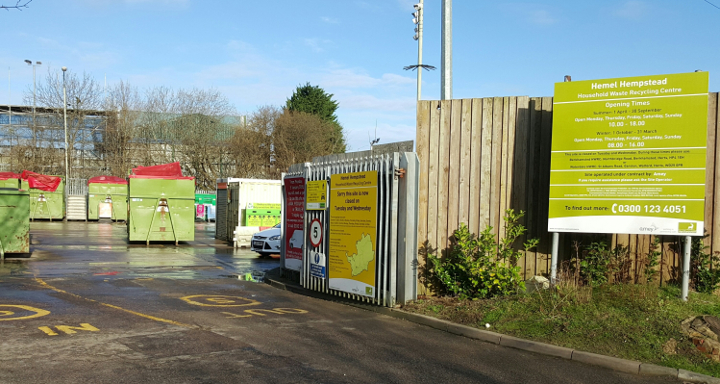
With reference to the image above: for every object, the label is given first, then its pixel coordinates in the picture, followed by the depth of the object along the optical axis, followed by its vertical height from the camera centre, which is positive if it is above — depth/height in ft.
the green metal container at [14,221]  53.83 -5.55
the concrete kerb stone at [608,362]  22.52 -7.35
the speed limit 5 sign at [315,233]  39.45 -4.40
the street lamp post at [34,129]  171.63 +9.38
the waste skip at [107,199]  126.82 -7.80
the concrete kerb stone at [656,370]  21.79 -7.28
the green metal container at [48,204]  122.52 -8.84
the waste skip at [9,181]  110.86 -3.80
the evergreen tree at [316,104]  193.16 +20.80
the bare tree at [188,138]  180.96 +8.33
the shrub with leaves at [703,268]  29.89 -4.74
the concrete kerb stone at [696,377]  20.79 -7.22
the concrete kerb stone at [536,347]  24.35 -7.46
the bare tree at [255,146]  171.42 +5.68
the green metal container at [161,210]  74.95 -5.90
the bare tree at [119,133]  181.16 +9.22
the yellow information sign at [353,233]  35.14 -3.98
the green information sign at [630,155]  28.25 +0.91
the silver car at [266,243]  65.21 -8.45
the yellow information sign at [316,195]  39.19 -1.91
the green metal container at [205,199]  143.54 -8.29
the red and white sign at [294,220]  43.57 -4.04
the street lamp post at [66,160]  151.43 +0.37
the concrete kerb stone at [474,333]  26.86 -7.63
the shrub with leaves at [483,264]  32.14 -5.22
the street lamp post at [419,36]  81.35 +18.54
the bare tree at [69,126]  173.86 +10.67
